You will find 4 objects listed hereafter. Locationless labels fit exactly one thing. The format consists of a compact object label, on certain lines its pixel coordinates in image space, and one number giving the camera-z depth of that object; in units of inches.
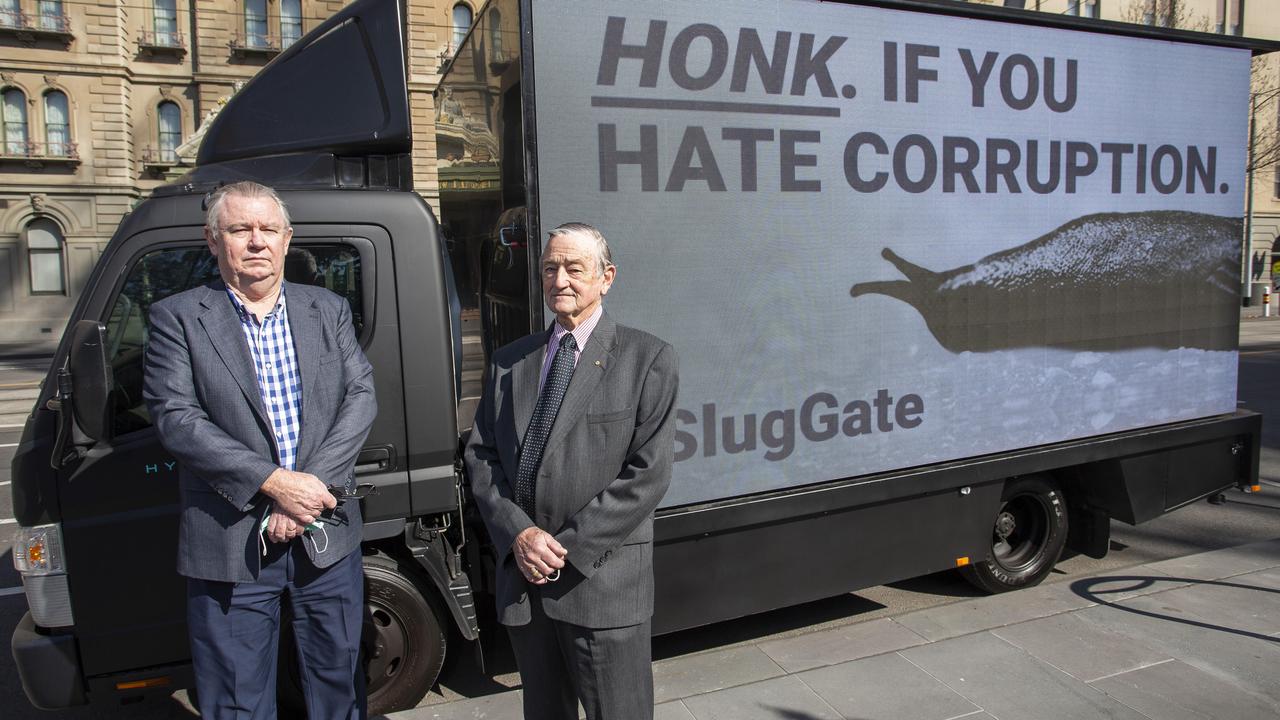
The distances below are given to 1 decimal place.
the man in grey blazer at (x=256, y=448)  91.0
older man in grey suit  88.8
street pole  1273.4
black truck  117.0
